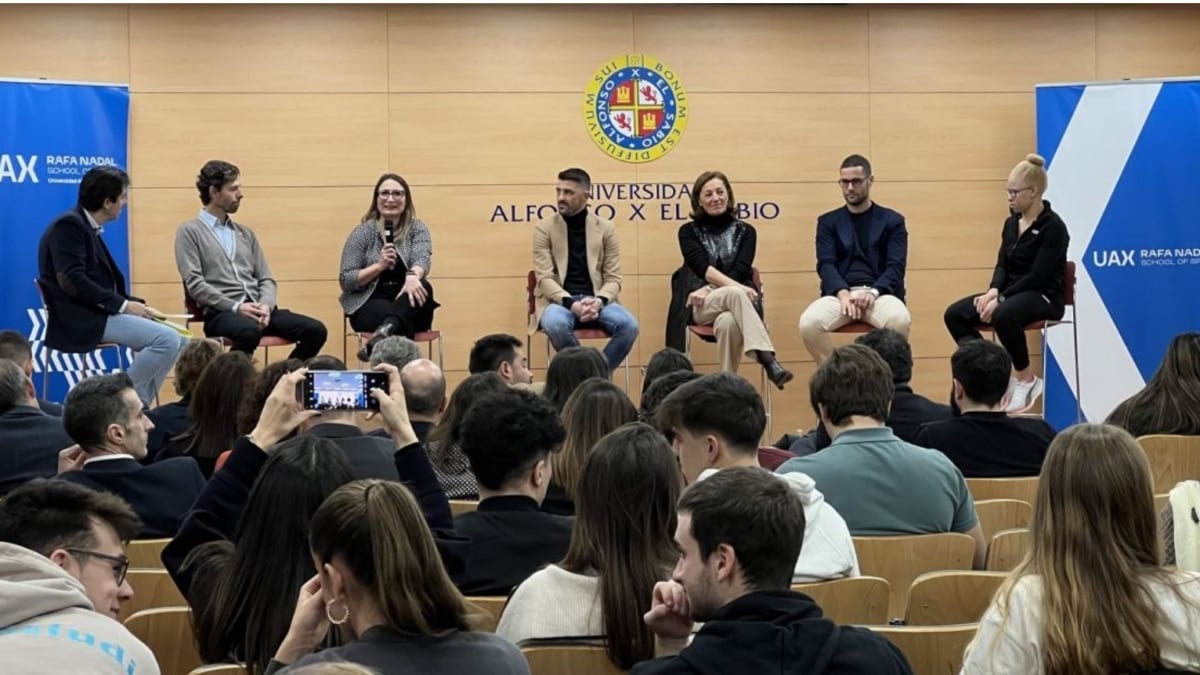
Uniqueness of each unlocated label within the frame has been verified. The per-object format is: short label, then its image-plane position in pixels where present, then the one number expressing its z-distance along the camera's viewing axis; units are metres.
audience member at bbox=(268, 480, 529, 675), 2.38
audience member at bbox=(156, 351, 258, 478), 5.00
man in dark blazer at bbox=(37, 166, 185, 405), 7.72
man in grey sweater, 8.16
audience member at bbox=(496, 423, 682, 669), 2.95
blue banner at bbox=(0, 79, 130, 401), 8.58
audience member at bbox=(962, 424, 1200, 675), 2.58
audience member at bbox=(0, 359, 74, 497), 4.95
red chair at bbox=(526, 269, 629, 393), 8.68
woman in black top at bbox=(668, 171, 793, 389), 8.45
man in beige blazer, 8.68
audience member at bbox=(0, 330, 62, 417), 6.09
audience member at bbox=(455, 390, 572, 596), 3.45
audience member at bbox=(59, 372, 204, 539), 4.26
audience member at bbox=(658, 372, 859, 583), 3.79
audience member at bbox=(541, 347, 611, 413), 5.50
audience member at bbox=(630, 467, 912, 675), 2.32
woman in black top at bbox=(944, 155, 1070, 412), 8.18
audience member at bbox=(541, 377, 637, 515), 4.33
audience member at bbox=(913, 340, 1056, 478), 5.20
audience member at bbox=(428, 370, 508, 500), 4.77
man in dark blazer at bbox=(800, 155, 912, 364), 8.59
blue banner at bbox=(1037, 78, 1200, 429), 9.36
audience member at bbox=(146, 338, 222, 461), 5.84
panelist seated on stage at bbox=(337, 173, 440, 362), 8.41
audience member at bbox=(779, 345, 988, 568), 4.13
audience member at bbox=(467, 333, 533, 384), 6.58
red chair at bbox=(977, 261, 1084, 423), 8.26
